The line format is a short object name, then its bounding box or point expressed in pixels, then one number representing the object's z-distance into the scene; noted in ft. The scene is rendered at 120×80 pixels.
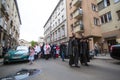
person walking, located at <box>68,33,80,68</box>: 11.73
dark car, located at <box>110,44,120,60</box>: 12.91
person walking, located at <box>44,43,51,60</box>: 21.35
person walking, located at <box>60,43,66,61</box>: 17.91
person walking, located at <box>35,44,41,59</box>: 22.80
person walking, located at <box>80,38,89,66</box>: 12.50
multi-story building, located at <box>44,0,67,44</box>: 50.82
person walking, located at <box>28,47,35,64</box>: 15.53
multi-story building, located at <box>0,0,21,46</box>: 30.90
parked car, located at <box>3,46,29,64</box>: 15.57
